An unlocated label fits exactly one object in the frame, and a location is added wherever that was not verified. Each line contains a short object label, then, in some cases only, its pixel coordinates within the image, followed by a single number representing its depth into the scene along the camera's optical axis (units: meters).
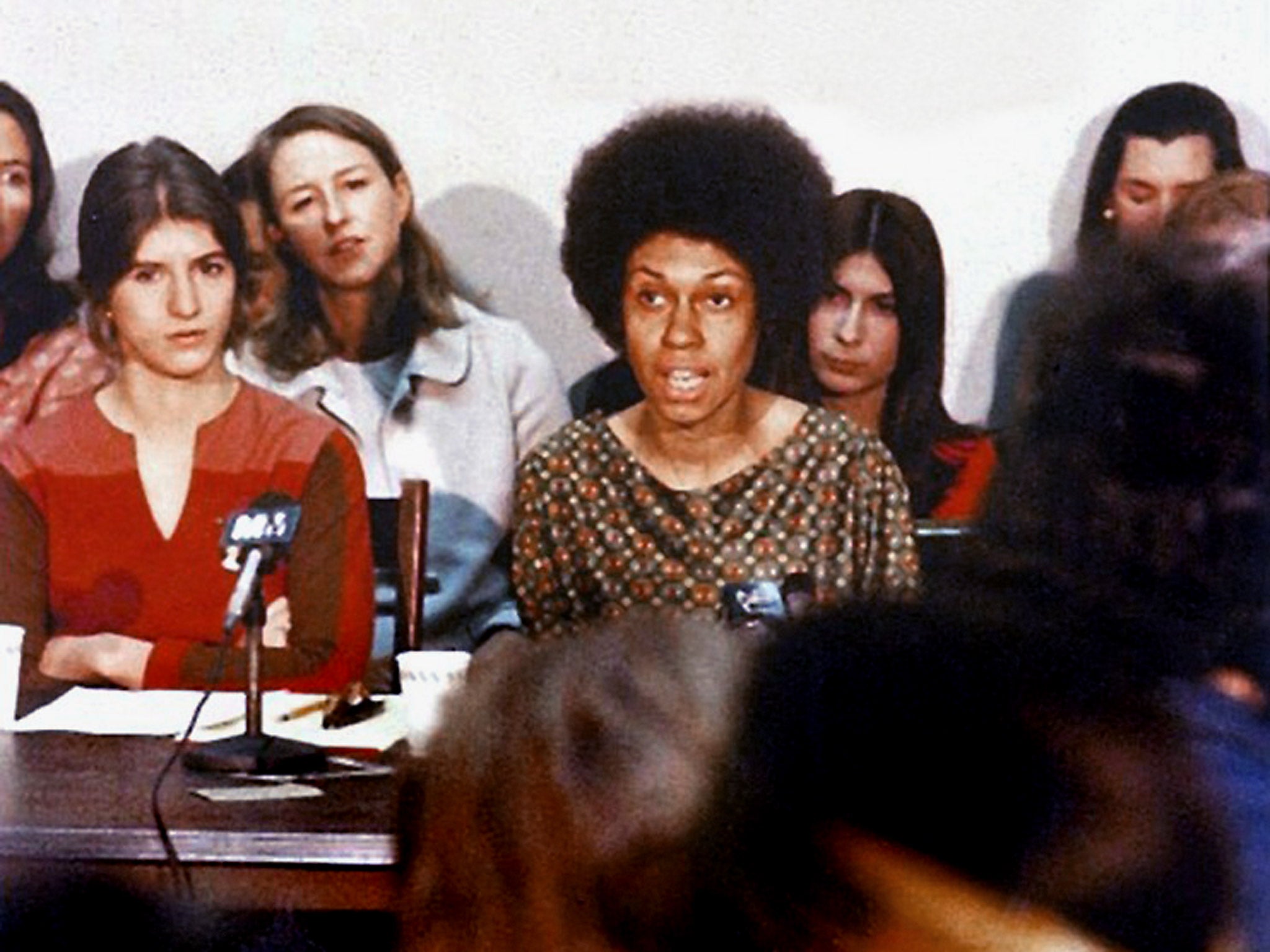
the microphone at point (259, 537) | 5.22
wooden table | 4.11
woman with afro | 6.18
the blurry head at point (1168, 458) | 3.78
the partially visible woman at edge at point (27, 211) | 6.44
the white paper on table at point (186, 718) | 5.60
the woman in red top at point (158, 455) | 6.37
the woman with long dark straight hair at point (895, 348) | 6.21
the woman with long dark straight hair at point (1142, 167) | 6.12
